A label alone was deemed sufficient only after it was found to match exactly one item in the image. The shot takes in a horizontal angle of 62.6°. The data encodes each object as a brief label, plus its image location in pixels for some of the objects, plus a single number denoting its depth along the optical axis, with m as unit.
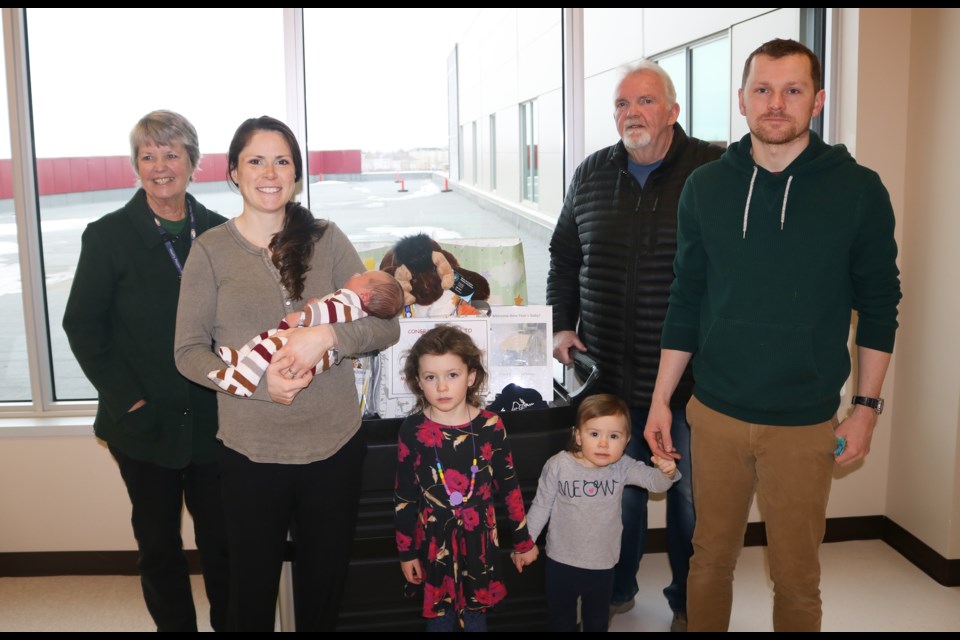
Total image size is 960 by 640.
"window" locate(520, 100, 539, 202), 3.96
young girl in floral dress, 2.22
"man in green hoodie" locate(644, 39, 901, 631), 1.93
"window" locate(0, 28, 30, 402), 3.30
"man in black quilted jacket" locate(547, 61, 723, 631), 2.62
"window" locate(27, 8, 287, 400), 3.27
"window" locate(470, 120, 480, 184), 3.83
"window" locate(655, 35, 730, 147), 3.96
